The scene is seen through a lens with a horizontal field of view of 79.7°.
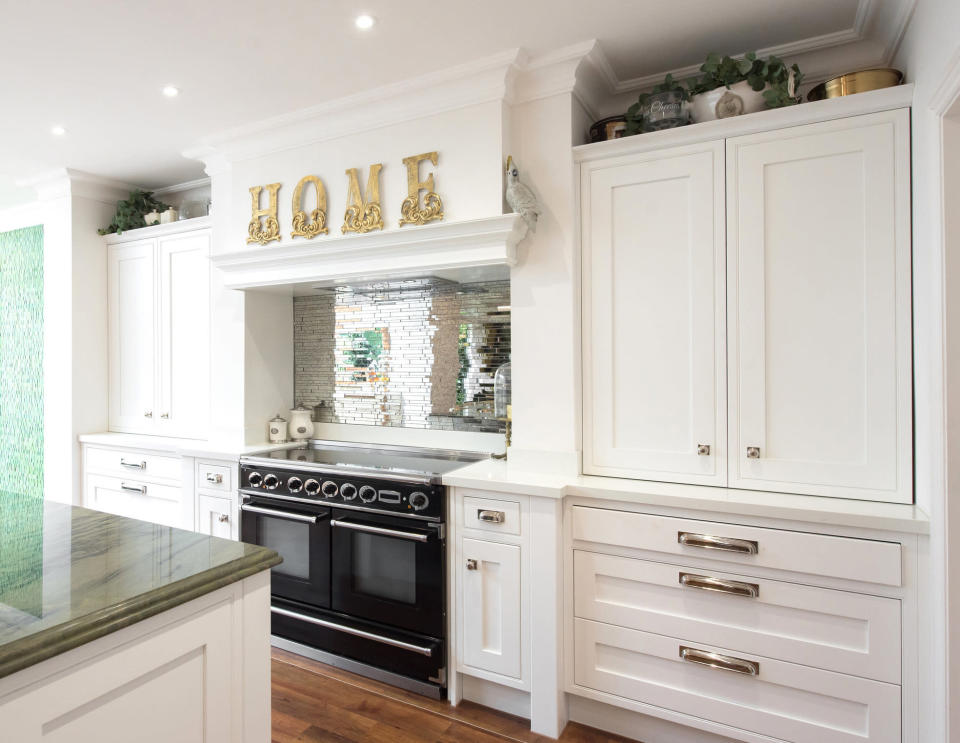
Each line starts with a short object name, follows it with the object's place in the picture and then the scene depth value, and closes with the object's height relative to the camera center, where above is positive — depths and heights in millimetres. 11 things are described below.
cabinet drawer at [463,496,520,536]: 2205 -570
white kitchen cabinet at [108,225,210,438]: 3469 +243
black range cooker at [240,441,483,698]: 2352 -818
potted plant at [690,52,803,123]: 2031 +1020
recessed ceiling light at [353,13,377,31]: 1994 +1222
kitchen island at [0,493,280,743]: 900 -471
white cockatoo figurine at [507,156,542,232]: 2262 +677
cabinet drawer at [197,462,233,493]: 2977 -558
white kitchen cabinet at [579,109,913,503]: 1868 +200
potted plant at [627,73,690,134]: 2184 +1000
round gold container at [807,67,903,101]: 1901 +955
